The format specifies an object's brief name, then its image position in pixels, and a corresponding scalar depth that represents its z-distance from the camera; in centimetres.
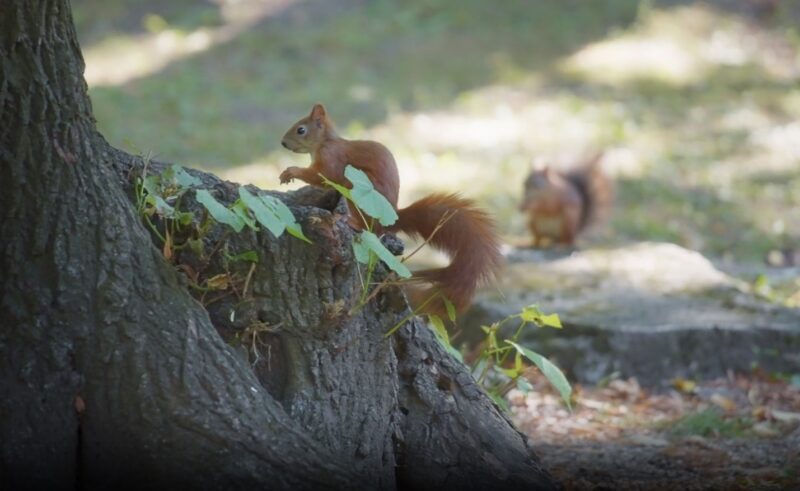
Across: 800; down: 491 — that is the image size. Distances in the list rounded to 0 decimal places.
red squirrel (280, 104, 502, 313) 587
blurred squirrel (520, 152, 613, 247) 1301
